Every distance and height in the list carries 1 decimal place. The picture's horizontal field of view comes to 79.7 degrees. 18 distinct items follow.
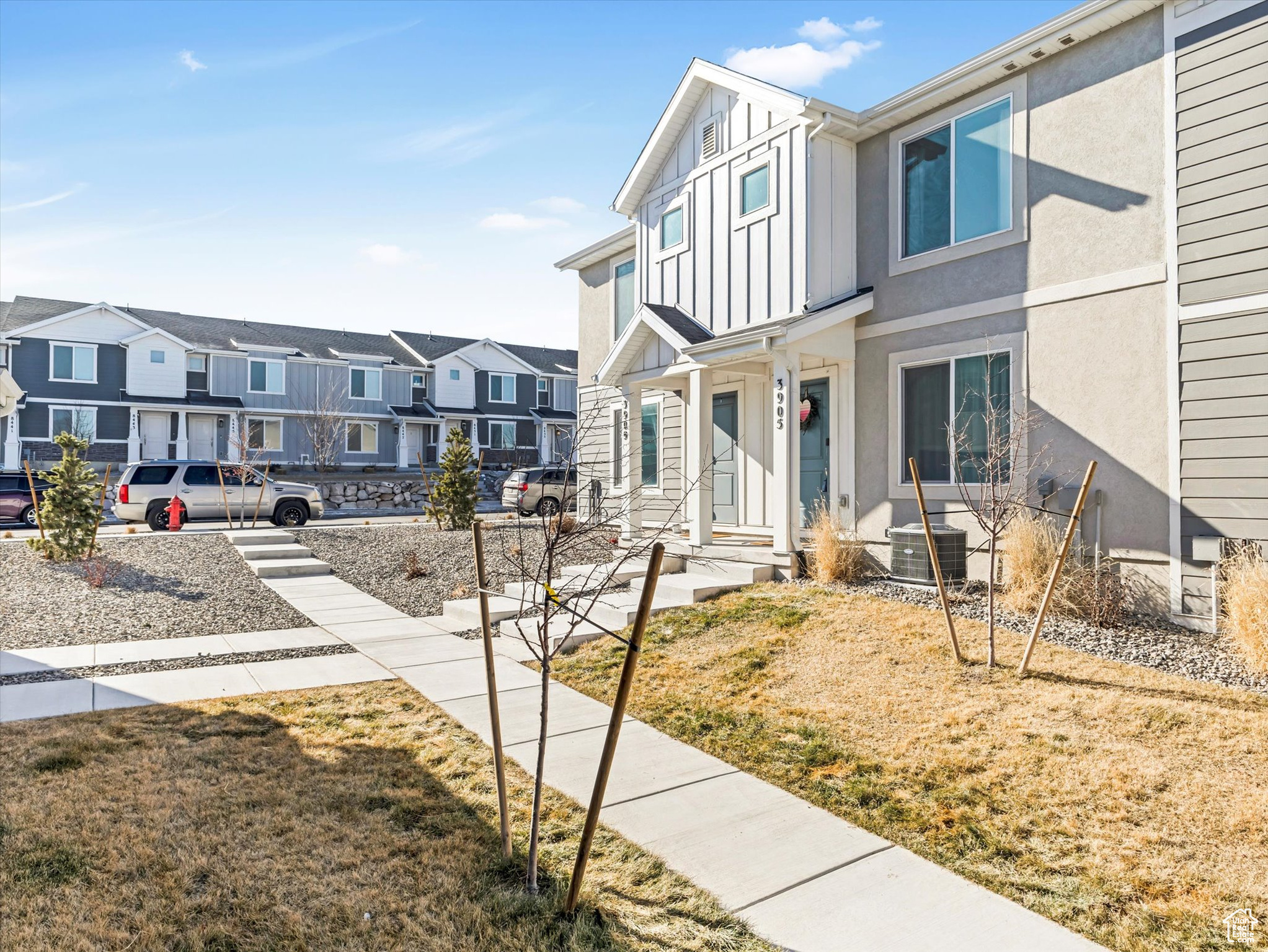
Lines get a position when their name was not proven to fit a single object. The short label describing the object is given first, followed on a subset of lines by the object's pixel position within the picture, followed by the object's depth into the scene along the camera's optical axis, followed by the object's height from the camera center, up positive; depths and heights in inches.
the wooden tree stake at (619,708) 103.8 -32.8
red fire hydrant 701.3 -37.0
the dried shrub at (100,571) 412.2 -54.7
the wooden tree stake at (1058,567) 217.8 -26.2
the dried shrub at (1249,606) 219.5 -37.3
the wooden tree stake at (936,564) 235.0 -26.0
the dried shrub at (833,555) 344.5 -34.4
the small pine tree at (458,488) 658.8 -9.3
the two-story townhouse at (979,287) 266.8 +86.4
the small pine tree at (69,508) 467.8 -21.0
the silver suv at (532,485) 834.8 -8.6
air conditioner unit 323.3 -32.3
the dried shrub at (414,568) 469.4 -57.7
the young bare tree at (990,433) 303.9 +20.1
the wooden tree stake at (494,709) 132.0 -40.6
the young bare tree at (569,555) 123.3 -33.4
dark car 731.4 -24.7
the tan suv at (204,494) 725.9 -18.1
